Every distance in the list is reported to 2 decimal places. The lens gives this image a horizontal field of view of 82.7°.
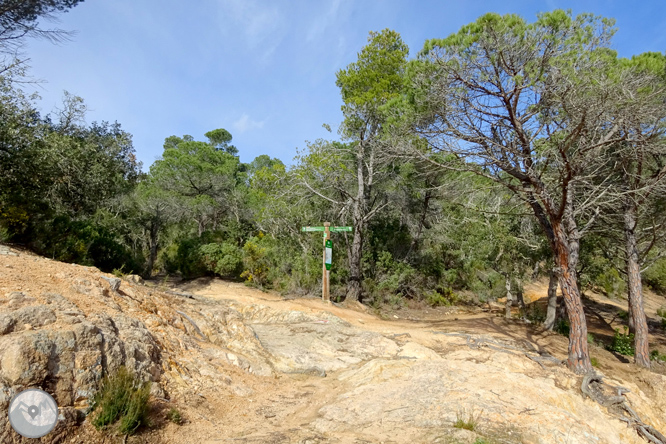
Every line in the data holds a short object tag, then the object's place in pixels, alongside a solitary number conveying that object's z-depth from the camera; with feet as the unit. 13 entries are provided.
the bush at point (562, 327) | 41.84
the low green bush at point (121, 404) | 11.23
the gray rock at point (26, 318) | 12.02
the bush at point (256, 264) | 57.93
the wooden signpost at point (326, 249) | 41.70
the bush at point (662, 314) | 54.65
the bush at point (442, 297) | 59.77
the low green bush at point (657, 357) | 33.50
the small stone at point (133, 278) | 26.81
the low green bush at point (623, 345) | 35.39
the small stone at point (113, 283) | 20.38
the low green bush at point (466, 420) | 13.43
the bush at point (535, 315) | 46.82
